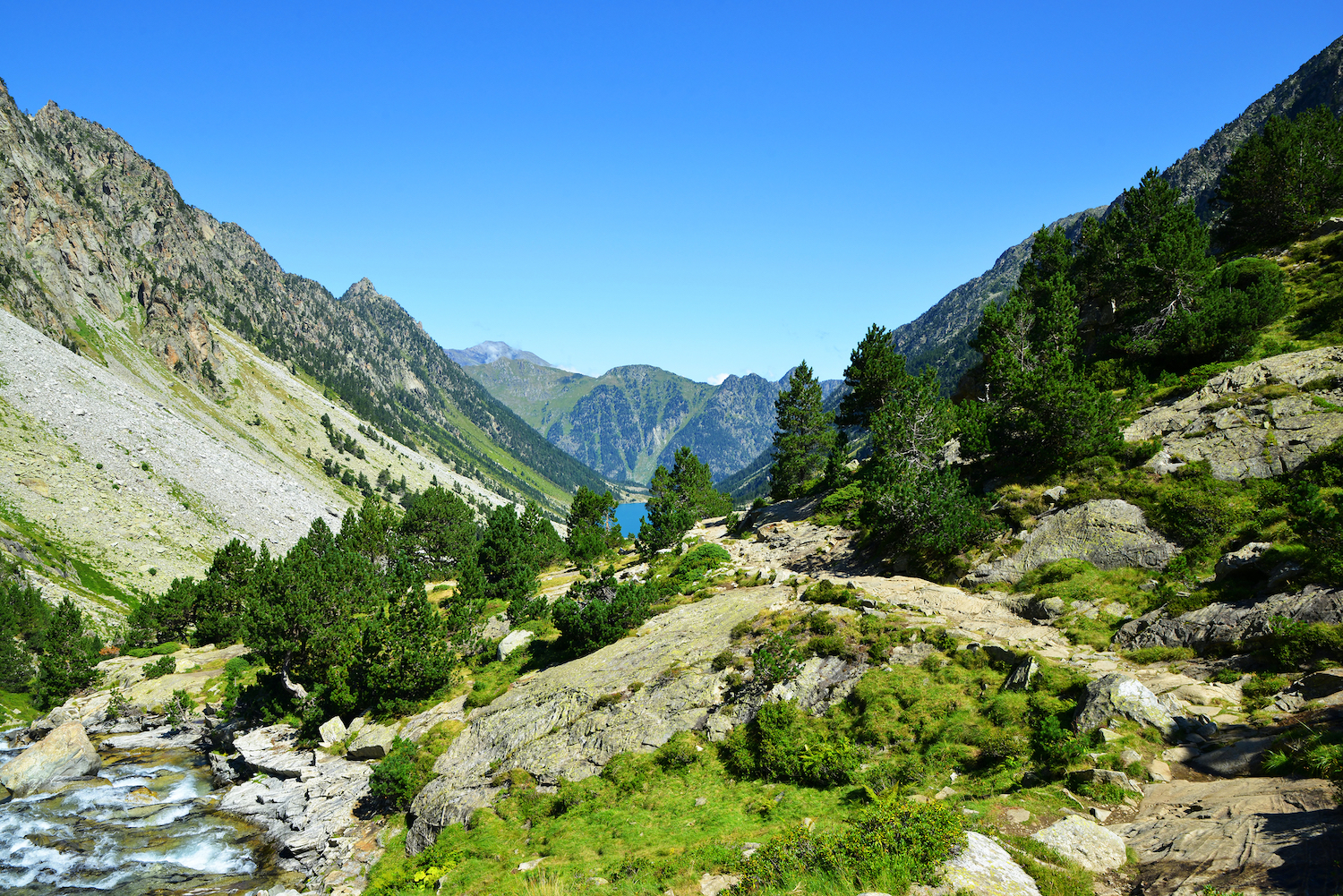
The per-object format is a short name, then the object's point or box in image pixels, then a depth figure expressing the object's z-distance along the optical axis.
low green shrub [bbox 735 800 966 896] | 11.77
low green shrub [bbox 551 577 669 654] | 36.44
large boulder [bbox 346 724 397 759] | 35.19
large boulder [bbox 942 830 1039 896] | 11.20
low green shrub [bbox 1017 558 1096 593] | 27.67
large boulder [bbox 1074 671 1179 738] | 16.19
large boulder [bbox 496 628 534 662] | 41.88
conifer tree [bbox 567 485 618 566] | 62.28
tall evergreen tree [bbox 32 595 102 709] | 51.91
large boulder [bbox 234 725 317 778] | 36.47
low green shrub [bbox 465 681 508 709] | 35.00
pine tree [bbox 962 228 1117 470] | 33.25
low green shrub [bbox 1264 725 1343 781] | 11.94
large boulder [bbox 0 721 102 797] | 38.03
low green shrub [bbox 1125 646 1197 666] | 19.97
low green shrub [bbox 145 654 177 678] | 56.00
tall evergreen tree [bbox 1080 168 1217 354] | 40.66
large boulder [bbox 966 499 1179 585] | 26.91
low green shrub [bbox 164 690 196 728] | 50.09
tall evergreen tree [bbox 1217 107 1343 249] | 49.16
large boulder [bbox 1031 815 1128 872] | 11.93
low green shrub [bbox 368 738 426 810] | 29.19
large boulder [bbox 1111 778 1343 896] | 9.41
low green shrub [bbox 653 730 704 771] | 23.78
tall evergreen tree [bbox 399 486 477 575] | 74.50
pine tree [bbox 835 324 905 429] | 53.97
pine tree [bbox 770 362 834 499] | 73.44
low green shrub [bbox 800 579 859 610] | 29.25
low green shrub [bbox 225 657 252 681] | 54.12
